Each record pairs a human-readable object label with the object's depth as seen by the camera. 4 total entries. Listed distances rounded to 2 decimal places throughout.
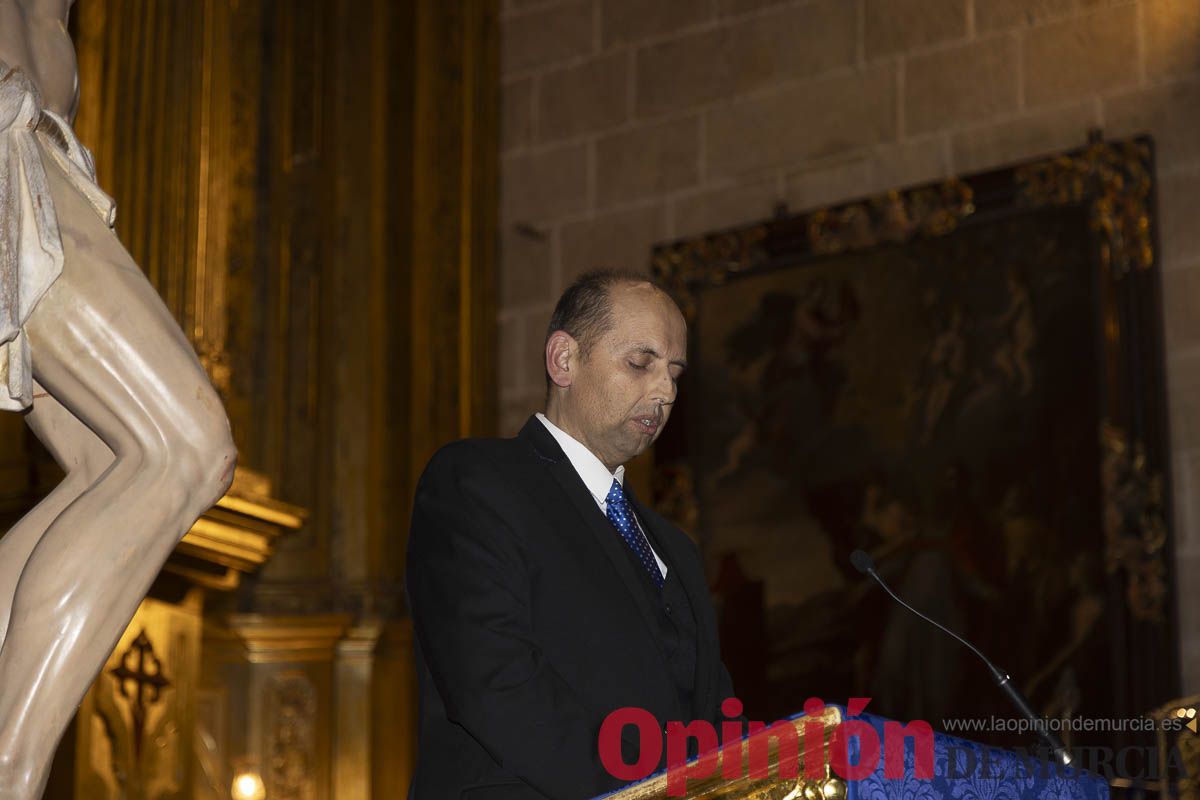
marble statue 5.61
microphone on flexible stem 6.05
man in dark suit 5.95
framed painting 14.30
